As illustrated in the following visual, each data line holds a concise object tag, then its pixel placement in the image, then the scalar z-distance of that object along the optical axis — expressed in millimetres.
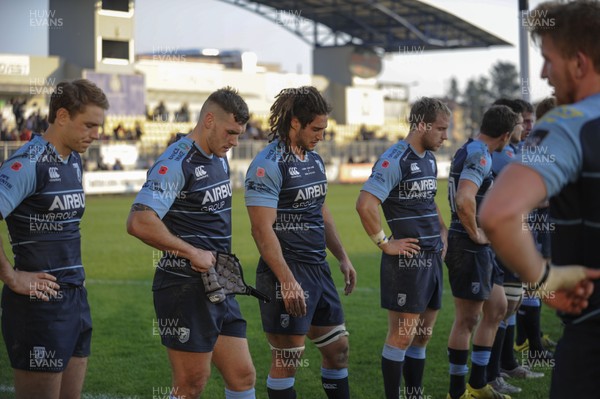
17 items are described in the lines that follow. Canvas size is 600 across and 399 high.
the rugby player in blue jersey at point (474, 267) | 6742
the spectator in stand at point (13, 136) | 30688
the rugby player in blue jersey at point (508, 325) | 7469
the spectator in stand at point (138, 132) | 36531
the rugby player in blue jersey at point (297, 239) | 5602
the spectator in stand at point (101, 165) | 30850
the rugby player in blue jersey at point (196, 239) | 4719
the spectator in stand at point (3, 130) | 31075
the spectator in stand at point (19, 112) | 33344
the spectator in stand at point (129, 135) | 36438
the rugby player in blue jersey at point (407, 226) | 6352
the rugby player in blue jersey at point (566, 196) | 2672
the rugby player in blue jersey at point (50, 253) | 4531
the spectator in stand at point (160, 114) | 39812
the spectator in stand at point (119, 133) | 35531
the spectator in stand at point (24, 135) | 30138
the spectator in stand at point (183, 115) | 41438
